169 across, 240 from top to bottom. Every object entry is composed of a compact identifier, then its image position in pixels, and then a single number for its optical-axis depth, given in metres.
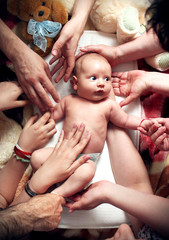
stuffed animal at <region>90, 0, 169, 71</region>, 1.08
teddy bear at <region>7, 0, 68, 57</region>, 1.02
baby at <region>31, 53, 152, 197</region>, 0.99
